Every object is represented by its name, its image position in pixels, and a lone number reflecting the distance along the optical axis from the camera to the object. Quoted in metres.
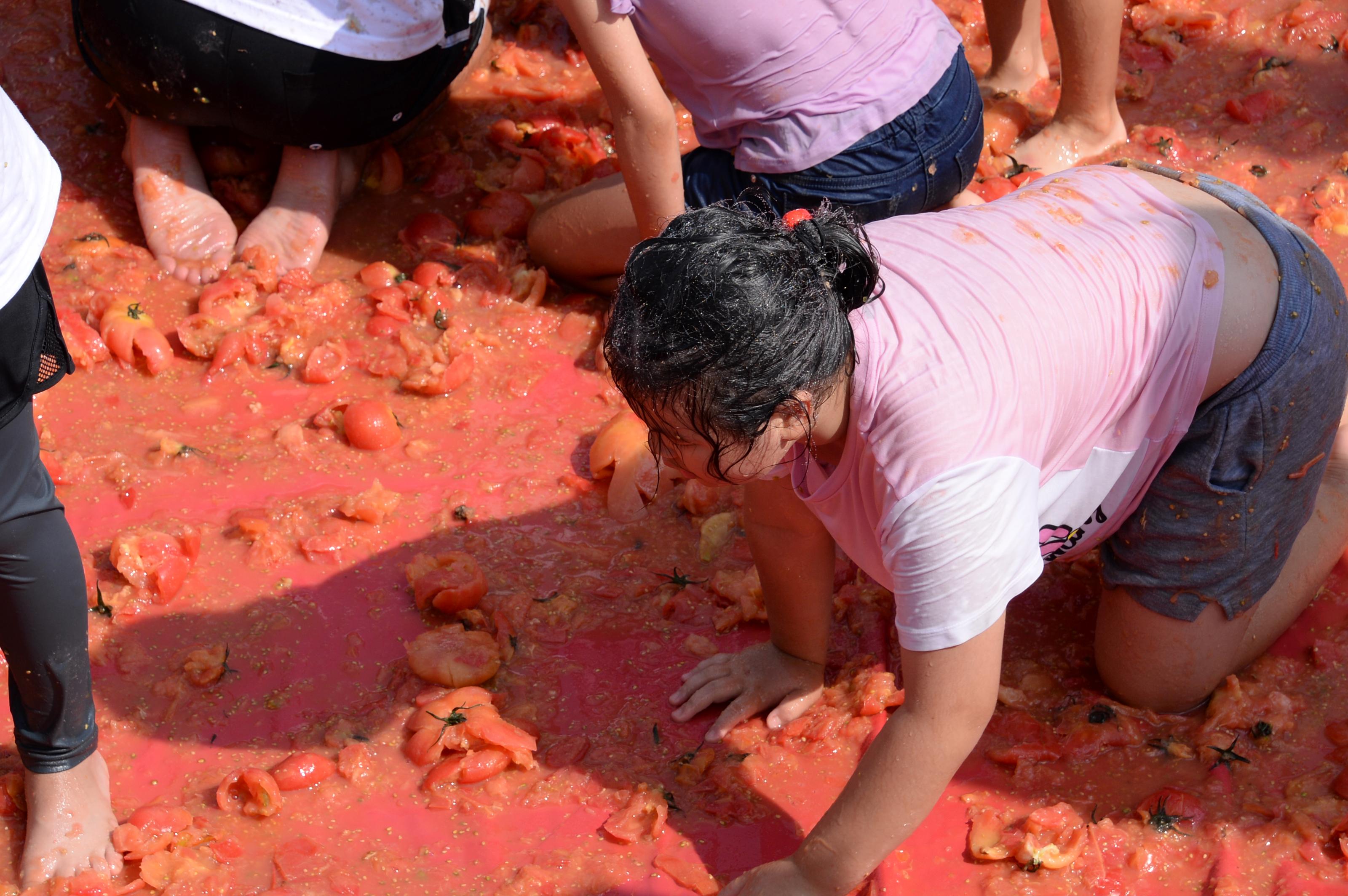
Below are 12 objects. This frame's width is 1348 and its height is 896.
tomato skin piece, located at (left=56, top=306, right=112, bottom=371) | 3.21
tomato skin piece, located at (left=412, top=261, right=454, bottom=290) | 3.51
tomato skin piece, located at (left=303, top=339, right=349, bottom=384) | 3.24
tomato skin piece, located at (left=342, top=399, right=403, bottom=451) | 3.04
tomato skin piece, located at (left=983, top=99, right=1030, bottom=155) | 3.82
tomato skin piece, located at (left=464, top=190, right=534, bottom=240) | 3.71
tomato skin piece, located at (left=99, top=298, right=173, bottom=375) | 3.23
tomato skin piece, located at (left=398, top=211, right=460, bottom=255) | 3.68
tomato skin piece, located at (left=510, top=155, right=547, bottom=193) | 3.85
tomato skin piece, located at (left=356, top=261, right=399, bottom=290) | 3.53
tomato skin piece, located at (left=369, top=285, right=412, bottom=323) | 3.43
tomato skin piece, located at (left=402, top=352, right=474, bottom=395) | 3.19
